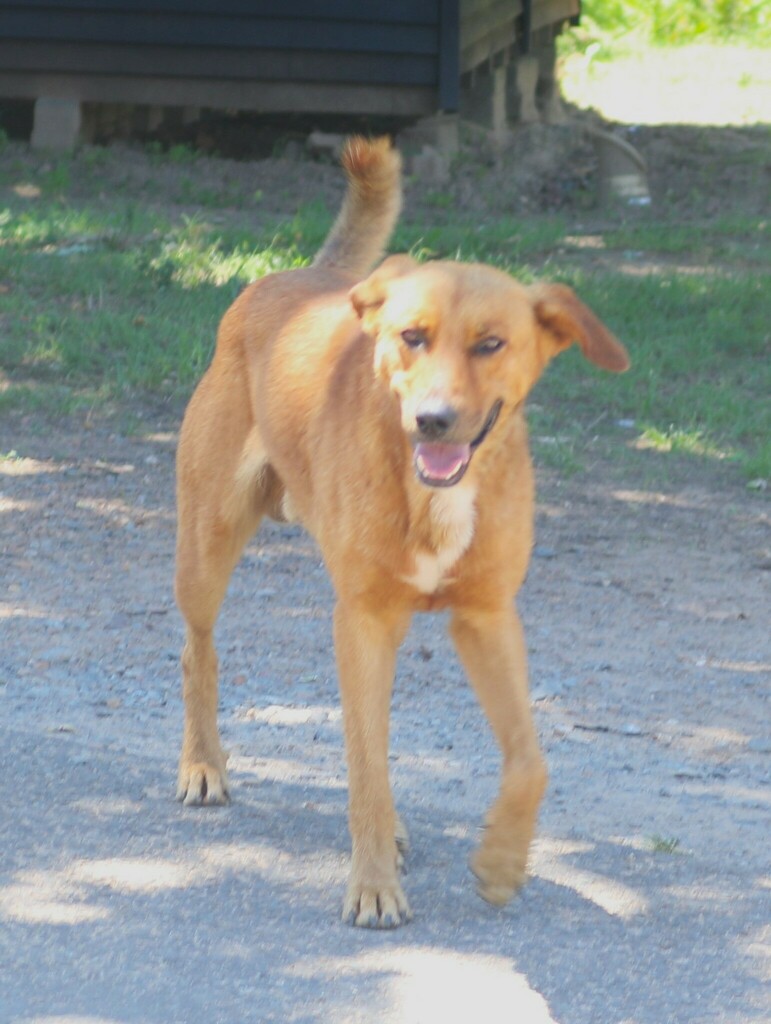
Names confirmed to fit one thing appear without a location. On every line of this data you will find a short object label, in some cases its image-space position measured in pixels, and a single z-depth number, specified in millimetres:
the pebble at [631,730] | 4891
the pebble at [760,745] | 4816
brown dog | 3406
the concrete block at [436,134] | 12383
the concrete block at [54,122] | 12078
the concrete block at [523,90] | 14484
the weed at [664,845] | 3879
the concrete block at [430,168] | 12141
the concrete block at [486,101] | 13496
